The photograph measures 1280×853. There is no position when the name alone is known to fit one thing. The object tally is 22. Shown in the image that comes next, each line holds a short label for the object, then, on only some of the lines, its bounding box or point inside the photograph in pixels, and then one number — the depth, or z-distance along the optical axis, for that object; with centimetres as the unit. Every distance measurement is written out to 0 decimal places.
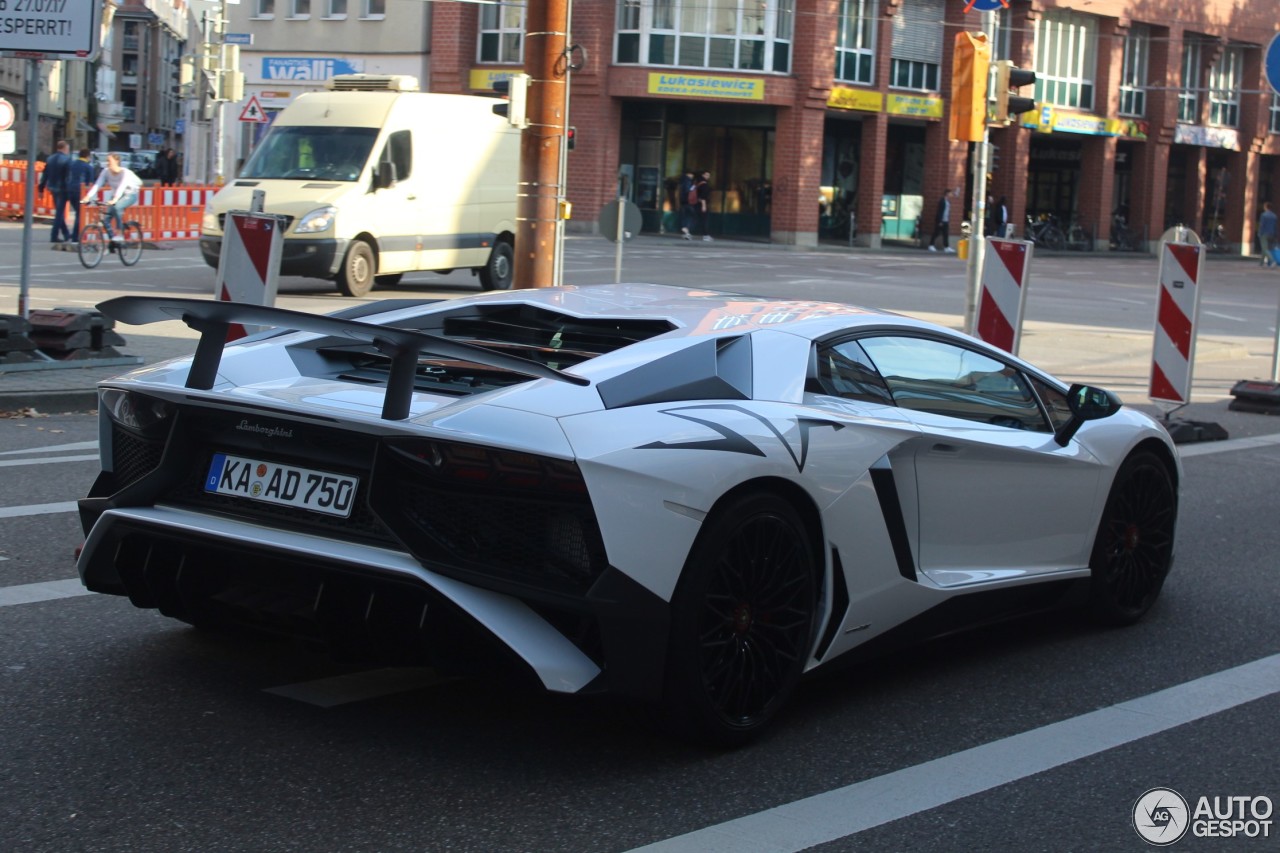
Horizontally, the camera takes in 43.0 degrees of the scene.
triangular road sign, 3197
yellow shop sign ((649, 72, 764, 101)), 4712
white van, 2069
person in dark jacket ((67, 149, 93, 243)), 2686
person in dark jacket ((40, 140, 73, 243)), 2694
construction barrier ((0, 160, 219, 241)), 3009
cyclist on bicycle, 2402
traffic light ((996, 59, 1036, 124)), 1838
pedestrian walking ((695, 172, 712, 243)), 4678
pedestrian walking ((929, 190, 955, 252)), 4956
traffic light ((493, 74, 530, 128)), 1608
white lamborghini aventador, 407
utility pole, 1548
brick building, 4731
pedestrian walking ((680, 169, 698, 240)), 4680
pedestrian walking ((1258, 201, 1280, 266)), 5347
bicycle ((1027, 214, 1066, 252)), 5556
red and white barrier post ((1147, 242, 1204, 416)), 1195
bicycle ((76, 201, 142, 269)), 2391
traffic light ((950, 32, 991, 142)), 1784
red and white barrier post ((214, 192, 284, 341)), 1052
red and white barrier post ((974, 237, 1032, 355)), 1238
